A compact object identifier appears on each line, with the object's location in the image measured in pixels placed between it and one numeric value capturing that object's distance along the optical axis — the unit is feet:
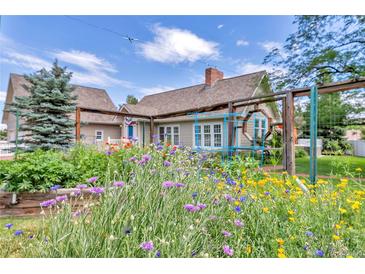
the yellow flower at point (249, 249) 3.77
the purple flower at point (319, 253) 3.44
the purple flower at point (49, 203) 3.55
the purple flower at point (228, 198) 4.72
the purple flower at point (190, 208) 3.67
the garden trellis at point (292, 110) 8.93
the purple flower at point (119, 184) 4.11
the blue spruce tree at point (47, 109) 23.03
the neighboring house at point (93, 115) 34.06
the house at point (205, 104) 30.40
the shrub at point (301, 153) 32.81
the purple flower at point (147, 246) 3.02
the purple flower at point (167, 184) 4.21
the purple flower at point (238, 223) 3.87
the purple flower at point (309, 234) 3.81
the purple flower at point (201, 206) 3.94
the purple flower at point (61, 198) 3.76
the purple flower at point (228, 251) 3.43
